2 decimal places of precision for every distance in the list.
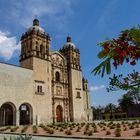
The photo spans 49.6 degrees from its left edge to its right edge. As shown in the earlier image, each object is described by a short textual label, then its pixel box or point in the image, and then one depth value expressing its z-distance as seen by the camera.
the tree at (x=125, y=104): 46.79
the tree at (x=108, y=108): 57.40
